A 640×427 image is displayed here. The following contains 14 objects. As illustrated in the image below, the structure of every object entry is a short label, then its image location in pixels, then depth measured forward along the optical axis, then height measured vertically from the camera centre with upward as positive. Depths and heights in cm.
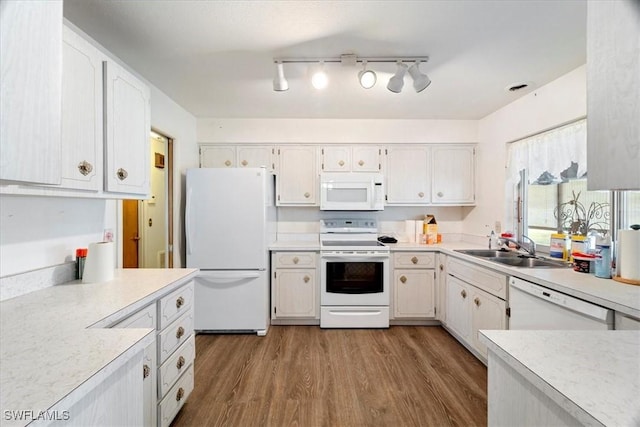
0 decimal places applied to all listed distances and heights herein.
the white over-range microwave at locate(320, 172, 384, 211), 326 +23
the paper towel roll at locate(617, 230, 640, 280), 143 -22
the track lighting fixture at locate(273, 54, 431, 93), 200 +103
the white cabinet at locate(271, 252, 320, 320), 306 -81
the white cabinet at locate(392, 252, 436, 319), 308 -81
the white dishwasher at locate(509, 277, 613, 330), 133 -54
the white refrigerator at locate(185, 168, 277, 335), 281 -34
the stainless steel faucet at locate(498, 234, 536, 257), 239 -29
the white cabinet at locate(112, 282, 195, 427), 131 -77
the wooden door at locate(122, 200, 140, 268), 310 -25
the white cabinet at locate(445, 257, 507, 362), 210 -76
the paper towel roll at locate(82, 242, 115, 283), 151 -27
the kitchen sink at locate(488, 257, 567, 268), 207 -41
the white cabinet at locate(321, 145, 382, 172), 340 +65
